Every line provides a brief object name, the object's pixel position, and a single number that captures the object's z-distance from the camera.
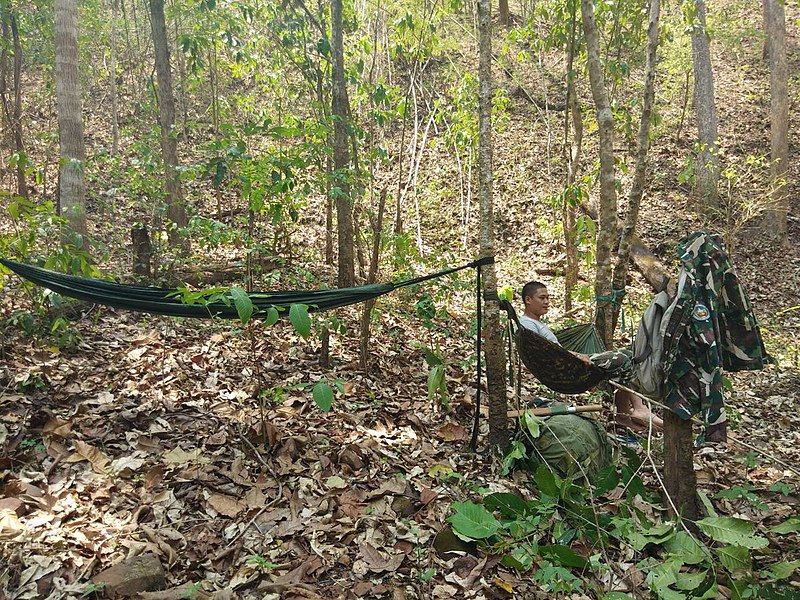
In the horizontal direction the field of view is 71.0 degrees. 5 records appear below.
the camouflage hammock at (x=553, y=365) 2.67
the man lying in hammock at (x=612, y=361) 2.69
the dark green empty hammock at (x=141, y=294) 2.47
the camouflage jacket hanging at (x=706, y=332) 2.21
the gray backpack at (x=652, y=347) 2.34
